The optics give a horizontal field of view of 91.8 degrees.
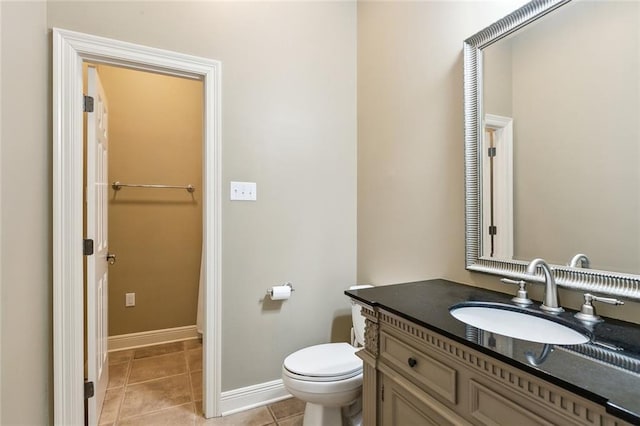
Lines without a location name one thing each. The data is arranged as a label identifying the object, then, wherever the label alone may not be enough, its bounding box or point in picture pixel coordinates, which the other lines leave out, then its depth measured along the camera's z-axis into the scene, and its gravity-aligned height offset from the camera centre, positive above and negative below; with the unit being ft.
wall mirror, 2.99 +0.81
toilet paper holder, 6.19 -1.49
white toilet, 4.61 -2.52
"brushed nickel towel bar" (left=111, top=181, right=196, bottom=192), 8.49 +0.85
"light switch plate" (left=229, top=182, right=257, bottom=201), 5.89 +0.46
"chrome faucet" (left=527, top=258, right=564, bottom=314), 3.28 -0.80
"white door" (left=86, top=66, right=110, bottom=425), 5.19 -0.52
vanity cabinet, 2.00 -1.42
